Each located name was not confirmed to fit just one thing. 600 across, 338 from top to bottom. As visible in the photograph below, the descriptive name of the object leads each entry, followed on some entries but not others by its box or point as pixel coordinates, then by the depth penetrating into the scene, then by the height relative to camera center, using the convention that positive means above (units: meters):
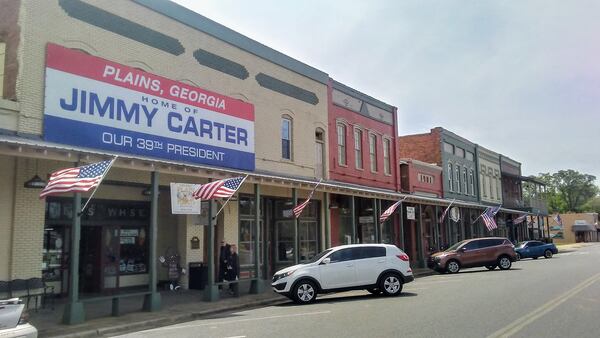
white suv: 14.94 -1.00
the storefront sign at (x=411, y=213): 27.40 +1.20
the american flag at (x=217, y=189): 14.83 +1.39
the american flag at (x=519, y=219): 44.79 +1.30
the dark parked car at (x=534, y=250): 37.50 -1.03
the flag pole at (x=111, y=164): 11.95 +1.72
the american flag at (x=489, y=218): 33.50 +1.09
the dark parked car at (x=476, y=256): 25.50 -0.94
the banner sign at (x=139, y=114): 14.48 +3.87
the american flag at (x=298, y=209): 18.84 +1.02
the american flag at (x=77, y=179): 11.40 +1.34
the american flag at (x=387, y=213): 23.97 +1.06
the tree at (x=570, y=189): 129.88 +10.93
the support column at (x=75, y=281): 11.56 -0.85
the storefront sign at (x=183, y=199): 14.91 +1.12
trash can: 18.28 -1.21
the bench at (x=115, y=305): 12.61 -1.48
